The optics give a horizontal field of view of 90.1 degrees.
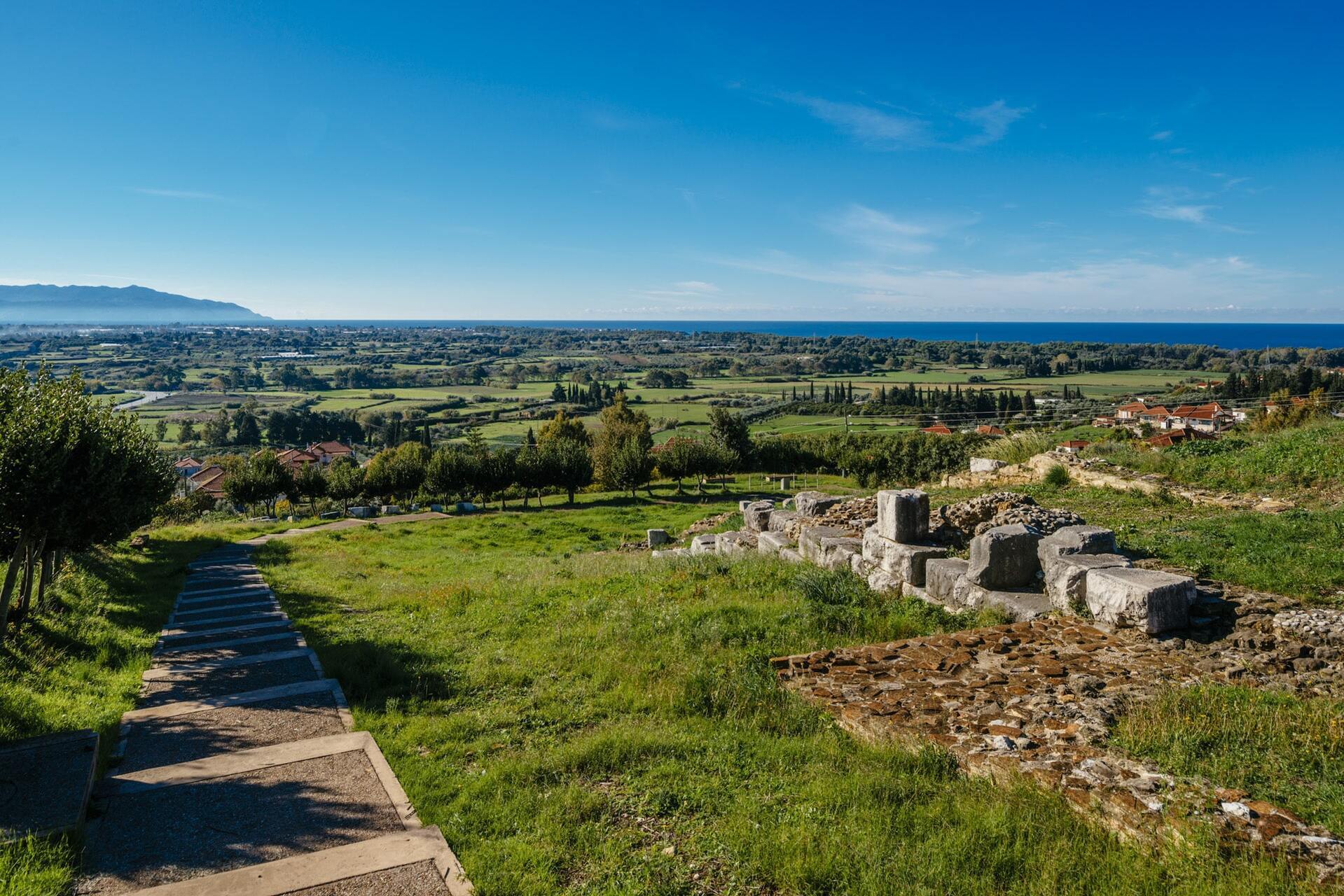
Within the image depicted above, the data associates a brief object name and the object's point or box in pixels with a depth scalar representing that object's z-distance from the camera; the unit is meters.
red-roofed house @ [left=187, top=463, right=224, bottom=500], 64.94
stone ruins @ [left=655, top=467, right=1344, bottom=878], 4.89
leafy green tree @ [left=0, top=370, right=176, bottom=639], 8.84
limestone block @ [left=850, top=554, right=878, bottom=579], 11.84
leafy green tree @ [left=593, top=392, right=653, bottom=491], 44.62
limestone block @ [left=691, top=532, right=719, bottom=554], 17.50
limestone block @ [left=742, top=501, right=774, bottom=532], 17.69
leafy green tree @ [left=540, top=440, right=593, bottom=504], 43.47
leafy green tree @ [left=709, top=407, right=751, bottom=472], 55.41
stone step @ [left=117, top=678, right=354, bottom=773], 6.71
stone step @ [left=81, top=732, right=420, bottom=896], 4.92
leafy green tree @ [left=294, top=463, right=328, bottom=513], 45.62
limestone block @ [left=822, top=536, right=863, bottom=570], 12.44
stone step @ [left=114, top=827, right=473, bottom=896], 4.61
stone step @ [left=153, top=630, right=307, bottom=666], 9.70
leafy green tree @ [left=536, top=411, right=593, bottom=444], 65.94
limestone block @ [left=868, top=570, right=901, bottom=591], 10.95
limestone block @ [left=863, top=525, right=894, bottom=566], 11.53
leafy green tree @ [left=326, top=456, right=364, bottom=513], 46.81
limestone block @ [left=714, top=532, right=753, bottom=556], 16.22
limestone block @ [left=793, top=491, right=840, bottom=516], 15.67
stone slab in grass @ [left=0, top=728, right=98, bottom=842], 5.02
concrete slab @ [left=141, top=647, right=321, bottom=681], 9.00
